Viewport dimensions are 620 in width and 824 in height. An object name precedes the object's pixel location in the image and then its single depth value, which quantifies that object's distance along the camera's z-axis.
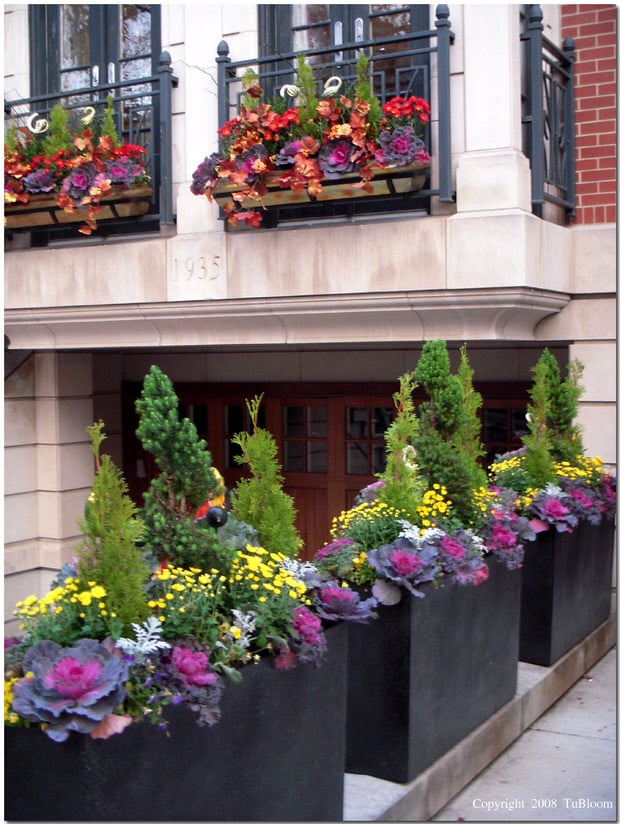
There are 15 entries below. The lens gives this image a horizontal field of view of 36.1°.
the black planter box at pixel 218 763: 2.81
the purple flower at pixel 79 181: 7.61
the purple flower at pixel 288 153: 6.74
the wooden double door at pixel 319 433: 9.22
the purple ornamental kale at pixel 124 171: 7.54
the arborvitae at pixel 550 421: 6.41
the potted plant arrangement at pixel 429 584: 4.30
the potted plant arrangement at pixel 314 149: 6.55
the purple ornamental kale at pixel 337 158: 6.64
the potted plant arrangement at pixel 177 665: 2.81
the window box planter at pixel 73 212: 7.74
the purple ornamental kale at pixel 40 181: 7.78
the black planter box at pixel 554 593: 6.10
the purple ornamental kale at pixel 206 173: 6.98
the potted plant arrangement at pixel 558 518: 6.09
